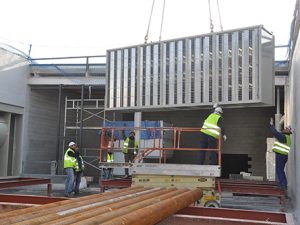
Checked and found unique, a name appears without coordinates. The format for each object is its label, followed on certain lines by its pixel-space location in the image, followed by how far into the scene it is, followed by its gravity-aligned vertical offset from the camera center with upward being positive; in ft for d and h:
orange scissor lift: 27.20 -2.06
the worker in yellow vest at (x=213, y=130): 31.22 +1.48
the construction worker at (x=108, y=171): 48.78 -3.20
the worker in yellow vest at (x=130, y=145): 48.26 +0.17
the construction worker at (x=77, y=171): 42.83 -2.88
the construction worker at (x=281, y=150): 33.37 +0.08
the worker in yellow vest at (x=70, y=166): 41.34 -2.29
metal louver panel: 33.88 +7.33
